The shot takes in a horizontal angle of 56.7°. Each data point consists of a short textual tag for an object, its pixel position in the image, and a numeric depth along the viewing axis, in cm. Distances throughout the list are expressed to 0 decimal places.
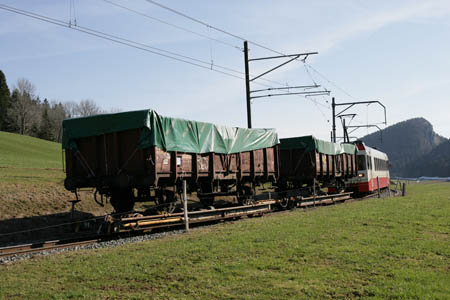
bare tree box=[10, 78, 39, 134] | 8434
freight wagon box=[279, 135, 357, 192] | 2122
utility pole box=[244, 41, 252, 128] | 2258
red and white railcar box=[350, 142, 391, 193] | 2923
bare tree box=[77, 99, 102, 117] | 10625
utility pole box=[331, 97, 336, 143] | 3830
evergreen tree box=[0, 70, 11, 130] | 8319
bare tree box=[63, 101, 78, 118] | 10911
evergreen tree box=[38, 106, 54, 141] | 8381
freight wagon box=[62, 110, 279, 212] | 1192
